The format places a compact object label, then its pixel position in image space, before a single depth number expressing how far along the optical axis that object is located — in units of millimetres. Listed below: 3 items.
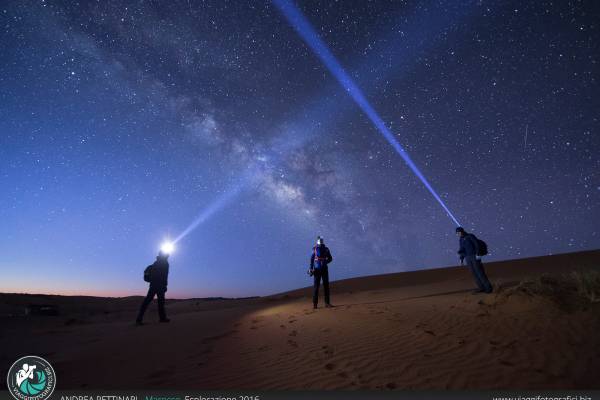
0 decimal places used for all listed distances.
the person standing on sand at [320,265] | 9995
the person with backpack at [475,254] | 9094
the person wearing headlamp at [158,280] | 9820
